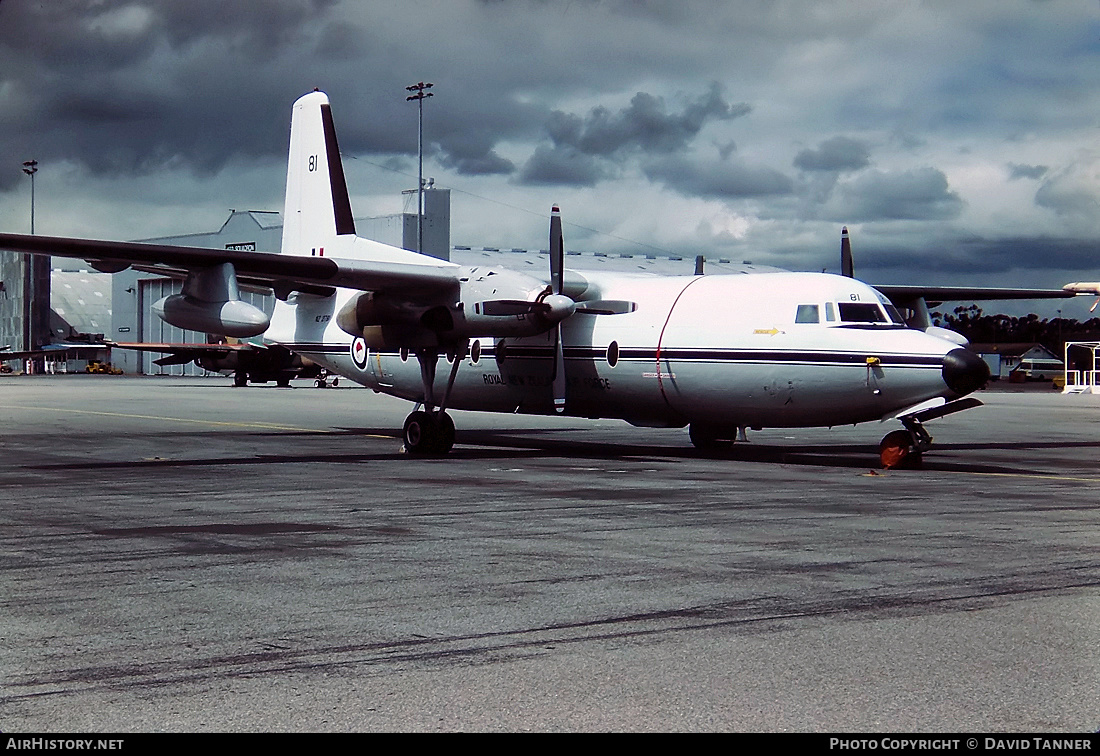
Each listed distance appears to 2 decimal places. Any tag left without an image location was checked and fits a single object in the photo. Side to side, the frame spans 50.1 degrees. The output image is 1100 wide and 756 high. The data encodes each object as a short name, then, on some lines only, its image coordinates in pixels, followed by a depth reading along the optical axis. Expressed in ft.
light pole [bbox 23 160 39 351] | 399.79
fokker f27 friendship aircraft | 64.28
